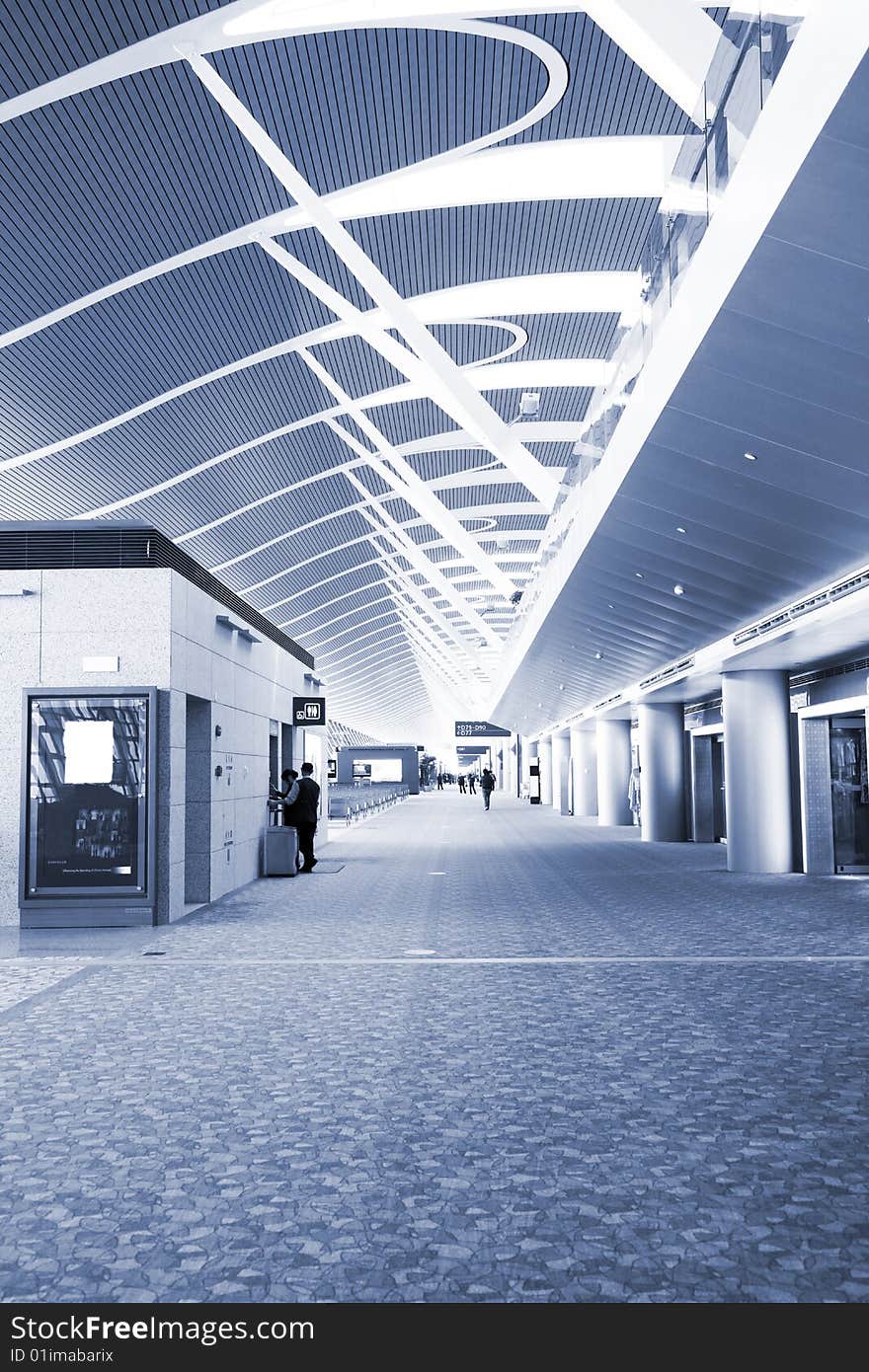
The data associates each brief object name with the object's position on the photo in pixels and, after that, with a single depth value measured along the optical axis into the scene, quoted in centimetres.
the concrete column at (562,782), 4390
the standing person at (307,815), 1811
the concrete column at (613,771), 3309
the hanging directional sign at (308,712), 2172
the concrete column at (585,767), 4034
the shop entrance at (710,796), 2566
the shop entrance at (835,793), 1745
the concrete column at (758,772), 1830
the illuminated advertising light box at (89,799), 1155
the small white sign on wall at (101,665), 1193
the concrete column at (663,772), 2578
